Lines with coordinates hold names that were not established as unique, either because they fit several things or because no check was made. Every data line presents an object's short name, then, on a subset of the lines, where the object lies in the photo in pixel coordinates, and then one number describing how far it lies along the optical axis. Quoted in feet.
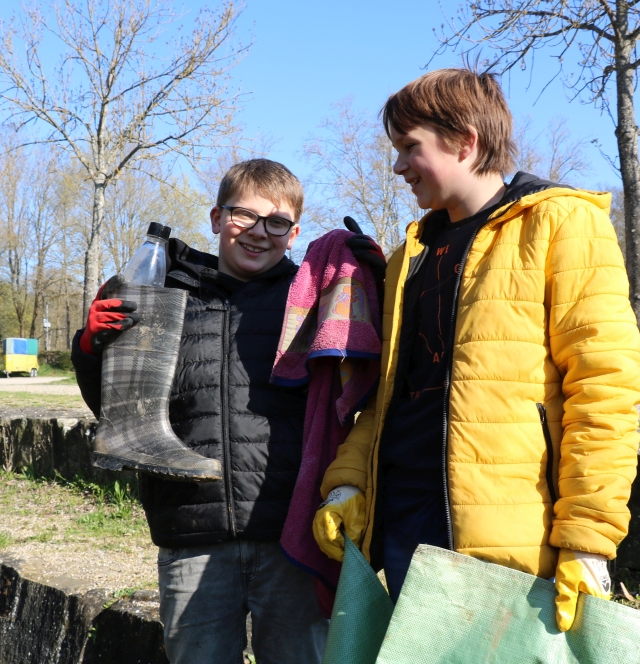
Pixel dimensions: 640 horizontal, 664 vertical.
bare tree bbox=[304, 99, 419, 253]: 80.23
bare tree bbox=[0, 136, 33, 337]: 101.66
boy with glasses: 6.38
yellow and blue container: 67.87
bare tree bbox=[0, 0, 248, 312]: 35.65
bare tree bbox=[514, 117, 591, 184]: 63.72
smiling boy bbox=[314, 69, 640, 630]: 4.65
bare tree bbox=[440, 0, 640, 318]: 17.12
